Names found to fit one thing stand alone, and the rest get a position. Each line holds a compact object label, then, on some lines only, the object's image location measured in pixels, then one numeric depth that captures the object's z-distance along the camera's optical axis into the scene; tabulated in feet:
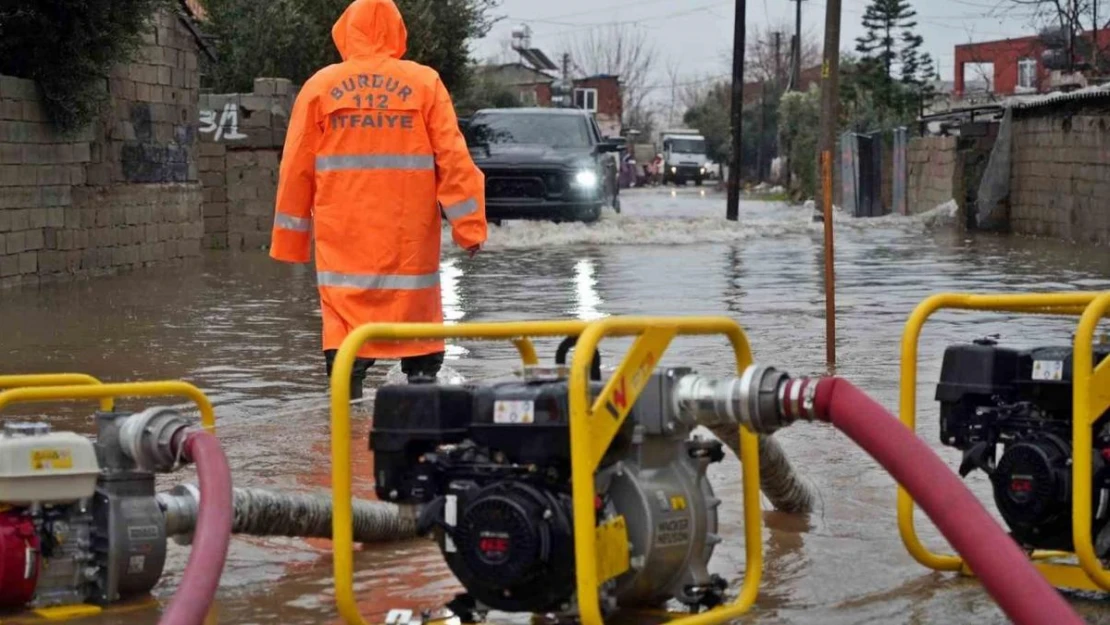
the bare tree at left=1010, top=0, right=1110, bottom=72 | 132.05
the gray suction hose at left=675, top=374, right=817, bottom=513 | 15.39
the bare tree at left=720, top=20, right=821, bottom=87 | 349.61
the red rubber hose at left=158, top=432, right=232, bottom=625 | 14.26
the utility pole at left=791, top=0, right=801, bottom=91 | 268.82
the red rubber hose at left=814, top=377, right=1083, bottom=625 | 13.52
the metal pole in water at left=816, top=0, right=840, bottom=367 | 91.09
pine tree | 209.05
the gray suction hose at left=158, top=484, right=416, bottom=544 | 18.94
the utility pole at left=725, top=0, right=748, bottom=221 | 119.27
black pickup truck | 84.64
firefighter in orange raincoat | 24.58
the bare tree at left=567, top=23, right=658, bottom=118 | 430.61
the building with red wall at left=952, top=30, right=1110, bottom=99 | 257.14
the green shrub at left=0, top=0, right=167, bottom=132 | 60.64
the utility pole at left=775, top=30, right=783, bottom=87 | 322.12
